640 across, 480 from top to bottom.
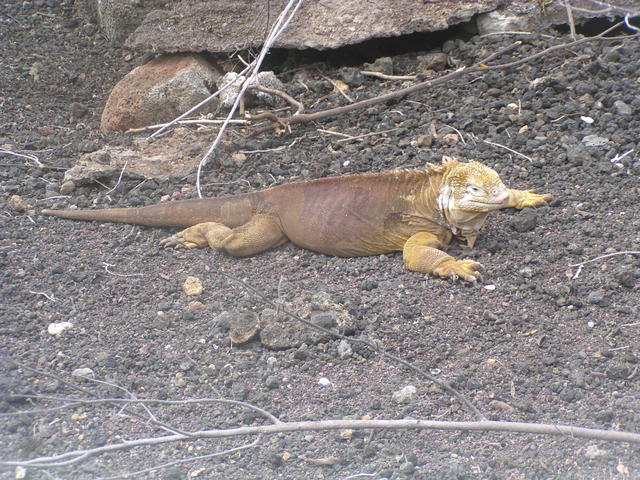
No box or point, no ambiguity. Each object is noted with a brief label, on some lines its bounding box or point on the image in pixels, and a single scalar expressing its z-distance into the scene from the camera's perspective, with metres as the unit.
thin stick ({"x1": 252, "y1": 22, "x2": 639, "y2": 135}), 11.75
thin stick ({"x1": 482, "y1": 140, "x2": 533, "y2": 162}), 11.04
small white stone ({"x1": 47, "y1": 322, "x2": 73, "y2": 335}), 8.94
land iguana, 9.45
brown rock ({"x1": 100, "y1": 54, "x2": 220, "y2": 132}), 13.53
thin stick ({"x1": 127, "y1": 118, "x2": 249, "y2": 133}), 12.05
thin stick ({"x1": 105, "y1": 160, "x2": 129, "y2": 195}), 12.03
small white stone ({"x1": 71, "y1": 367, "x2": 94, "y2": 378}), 8.09
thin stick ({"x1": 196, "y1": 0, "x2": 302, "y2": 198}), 9.93
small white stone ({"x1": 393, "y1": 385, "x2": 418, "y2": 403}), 7.34
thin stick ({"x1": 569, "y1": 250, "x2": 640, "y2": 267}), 8.74
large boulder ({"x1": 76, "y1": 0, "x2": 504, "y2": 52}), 13.25
